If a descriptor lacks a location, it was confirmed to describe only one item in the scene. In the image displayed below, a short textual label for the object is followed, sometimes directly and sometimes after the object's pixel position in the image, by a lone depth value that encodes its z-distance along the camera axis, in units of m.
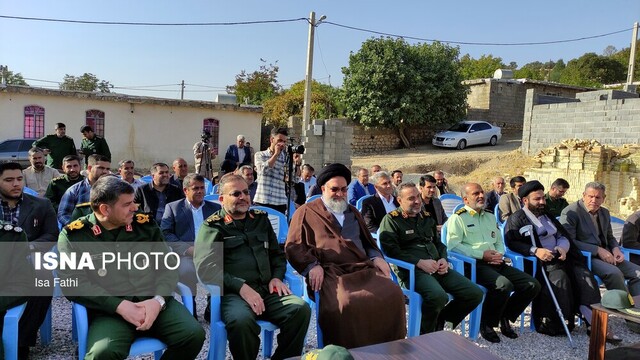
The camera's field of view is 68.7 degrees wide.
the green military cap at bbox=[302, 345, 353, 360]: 1.84
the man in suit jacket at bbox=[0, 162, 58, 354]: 3.53
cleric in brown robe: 3.18
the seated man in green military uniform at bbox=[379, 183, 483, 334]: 3.68
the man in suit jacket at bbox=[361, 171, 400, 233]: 4.98
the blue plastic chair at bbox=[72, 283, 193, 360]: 2.49
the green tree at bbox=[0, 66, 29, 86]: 38.07
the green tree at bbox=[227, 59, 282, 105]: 30.59
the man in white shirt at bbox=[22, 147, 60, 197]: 5.47
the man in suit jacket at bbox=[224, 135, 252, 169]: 8.70
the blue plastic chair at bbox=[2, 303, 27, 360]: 2.56
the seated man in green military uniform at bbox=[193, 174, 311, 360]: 2.92
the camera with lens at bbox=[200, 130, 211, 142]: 8.87
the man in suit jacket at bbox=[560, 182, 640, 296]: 4.59
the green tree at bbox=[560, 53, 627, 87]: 37.22
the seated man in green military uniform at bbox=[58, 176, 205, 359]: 2.61
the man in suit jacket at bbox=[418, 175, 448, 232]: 5.30
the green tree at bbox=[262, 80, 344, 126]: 22.39
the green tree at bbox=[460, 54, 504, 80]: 38.03
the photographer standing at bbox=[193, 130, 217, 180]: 8.76
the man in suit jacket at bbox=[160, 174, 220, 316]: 3.95
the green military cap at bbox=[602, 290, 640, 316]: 3.13
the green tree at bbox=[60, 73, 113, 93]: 38.81
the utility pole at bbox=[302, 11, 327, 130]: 15.20
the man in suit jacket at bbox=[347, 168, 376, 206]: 6.67
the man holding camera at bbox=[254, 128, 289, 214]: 5.55
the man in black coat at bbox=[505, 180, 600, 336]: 4.20
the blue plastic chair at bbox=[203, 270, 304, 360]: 2.92
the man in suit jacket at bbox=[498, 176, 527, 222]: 5.95
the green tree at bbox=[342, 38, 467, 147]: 19.88
